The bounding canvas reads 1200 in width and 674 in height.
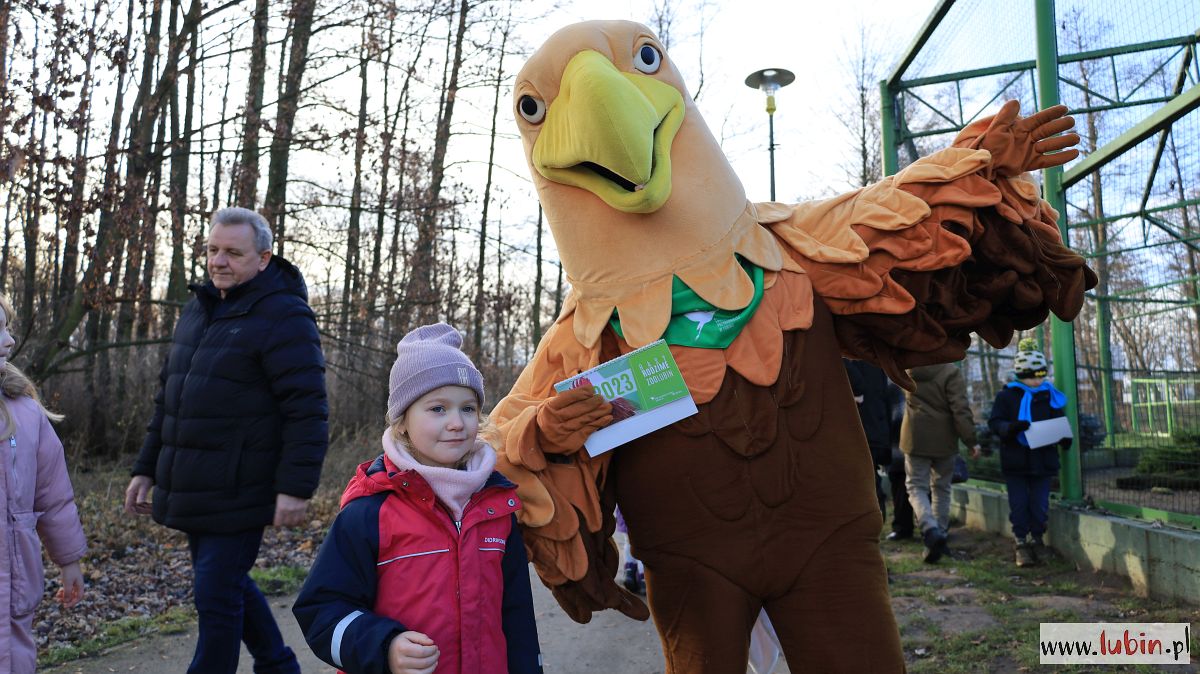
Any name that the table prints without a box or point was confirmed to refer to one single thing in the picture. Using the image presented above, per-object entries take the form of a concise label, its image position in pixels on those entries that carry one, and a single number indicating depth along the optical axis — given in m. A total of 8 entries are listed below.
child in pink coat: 2.58
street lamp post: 11.57
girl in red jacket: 1.93
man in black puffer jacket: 3.21
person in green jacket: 6.24
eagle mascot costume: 2.23
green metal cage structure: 5.45
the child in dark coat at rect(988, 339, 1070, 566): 5.65
